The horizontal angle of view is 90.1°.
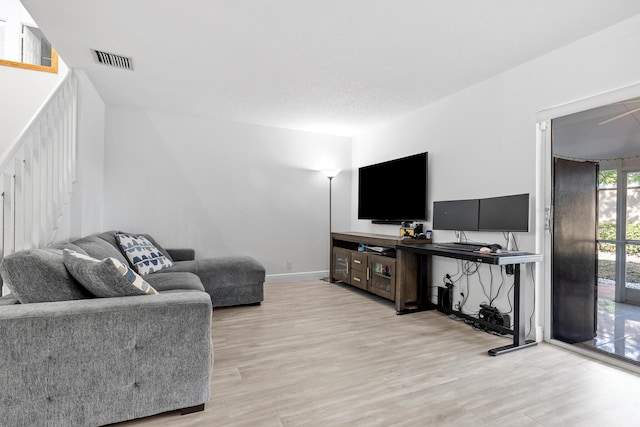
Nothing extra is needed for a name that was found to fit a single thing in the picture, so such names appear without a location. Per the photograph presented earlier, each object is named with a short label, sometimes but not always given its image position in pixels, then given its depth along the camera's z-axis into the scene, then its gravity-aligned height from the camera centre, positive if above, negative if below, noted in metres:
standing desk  2.32 -0.34
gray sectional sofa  1.33 -0.62
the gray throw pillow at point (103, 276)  1.53 -0.32
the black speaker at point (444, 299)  3.36 -0.89
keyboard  2.74 -0.28
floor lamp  4.78 +0.61
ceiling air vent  2.67 +1.30
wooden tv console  3.39 -0.64
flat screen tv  3.73 +0.32
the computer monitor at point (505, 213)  2.52 +0.03
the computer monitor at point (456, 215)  2.99 +0.01
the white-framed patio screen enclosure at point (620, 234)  2.50 -0.13
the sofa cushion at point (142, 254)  3.07 -0.43
